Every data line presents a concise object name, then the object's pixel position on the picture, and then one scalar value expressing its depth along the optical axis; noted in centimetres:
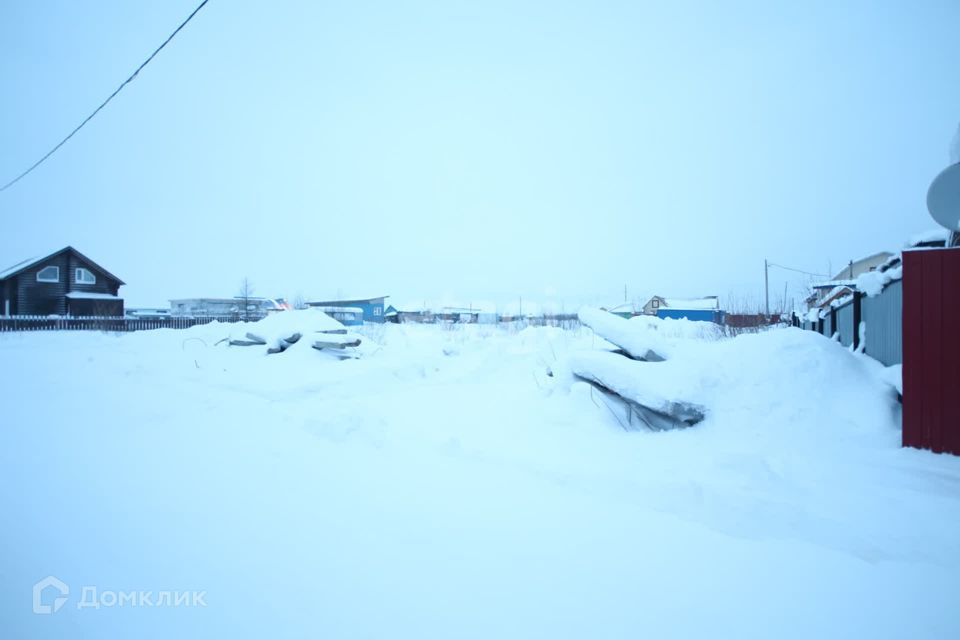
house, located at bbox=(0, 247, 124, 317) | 2897
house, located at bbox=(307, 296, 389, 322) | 5359
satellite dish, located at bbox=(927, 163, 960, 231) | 397
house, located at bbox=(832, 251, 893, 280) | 2289
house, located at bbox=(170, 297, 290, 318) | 4631
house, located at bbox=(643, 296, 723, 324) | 3906
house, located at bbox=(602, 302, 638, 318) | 5152
